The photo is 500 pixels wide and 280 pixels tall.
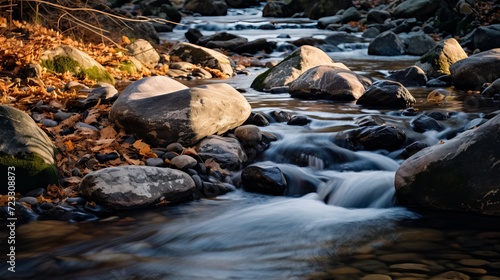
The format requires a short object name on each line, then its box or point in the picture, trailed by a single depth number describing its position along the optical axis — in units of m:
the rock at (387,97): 8.33
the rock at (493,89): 9.02
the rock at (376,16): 22.83
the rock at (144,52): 12.08
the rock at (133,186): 4.89
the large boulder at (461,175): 4.64
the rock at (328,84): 9.00
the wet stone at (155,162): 5.56
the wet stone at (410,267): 3.65
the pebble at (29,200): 4.77
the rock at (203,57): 12.31
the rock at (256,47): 16.16
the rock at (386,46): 15.68
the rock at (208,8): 28.95
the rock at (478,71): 9.83
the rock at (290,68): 10.18
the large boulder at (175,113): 5.99
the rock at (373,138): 6.29
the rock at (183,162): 5.55
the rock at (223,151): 5.86
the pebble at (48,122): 6.21
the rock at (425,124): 6.95
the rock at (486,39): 14.74
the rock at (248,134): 6.38
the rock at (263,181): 5.46
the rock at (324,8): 26.72
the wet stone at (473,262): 3.74
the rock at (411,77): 10.42
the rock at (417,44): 15.55
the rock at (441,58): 11.19
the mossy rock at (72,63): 8.96
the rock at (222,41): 16.34
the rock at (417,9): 22.11
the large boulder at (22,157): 4.86
